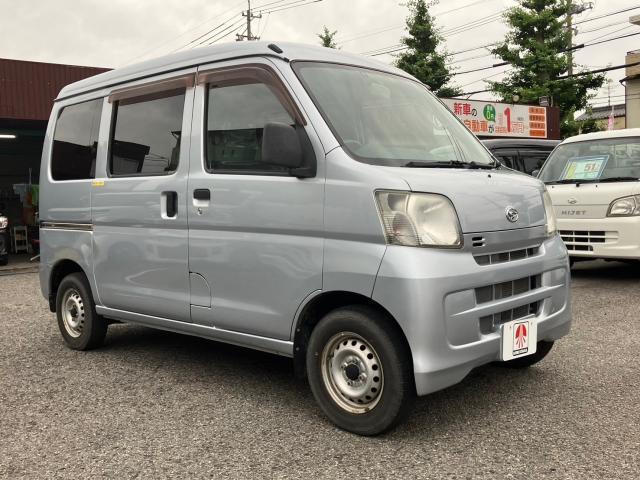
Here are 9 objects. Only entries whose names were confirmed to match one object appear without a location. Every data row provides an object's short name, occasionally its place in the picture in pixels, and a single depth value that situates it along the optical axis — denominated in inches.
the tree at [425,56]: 1212.5
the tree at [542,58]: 1072.8
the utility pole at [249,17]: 1263.5
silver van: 112.1
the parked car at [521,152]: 378.6
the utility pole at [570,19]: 1096.2
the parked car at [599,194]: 273.6
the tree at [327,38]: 1354.6
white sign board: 878.4
